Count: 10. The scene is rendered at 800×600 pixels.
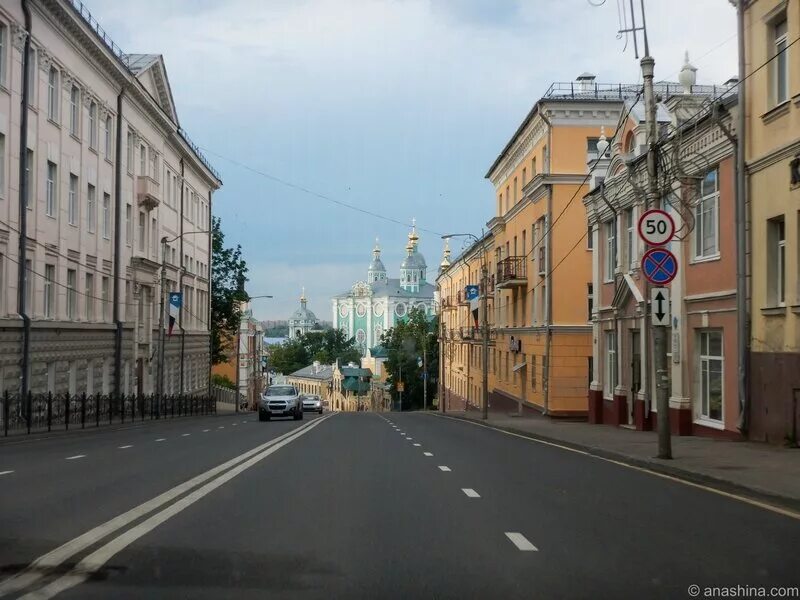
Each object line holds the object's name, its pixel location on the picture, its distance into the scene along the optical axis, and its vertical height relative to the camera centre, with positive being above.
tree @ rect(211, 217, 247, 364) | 77.50 +4.09
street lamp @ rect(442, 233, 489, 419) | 42.91 +0.38
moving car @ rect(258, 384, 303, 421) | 44.81 -2.74
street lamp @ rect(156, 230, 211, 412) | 44.78 -0.33
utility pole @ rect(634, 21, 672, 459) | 16.98 +0.20
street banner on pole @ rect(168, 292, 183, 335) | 48.00 +2.06
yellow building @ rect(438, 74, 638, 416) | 42.59 +4.65
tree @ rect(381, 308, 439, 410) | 111.62 -1.10
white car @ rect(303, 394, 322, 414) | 74.94 -4.64
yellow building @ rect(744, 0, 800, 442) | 19.00 +2.79
